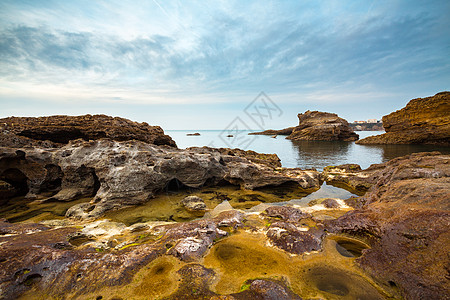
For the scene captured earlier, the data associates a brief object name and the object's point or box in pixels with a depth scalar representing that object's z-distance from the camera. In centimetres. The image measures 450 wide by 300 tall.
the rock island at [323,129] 8096
